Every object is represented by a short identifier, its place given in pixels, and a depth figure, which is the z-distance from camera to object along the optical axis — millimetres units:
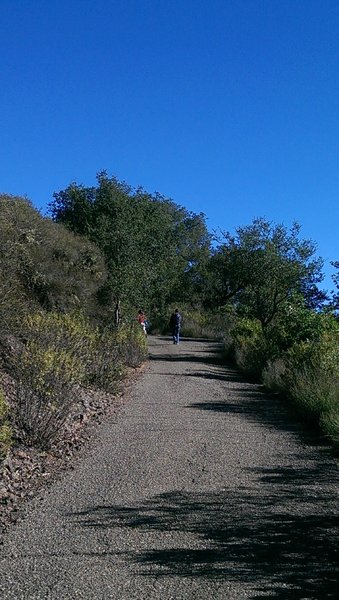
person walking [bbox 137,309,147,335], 25169
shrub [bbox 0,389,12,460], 6860
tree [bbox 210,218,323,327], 28406
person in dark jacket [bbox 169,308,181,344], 34072
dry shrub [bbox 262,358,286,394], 16758
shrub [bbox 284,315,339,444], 11270
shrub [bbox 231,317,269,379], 21717
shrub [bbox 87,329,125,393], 14438
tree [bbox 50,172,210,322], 23109
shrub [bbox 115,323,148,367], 16828
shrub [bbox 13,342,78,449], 8711
